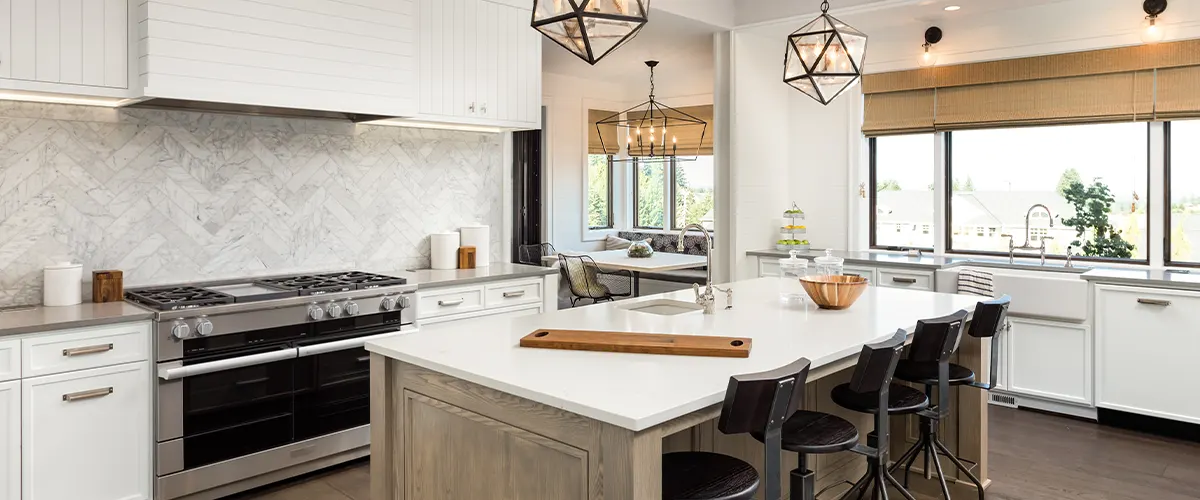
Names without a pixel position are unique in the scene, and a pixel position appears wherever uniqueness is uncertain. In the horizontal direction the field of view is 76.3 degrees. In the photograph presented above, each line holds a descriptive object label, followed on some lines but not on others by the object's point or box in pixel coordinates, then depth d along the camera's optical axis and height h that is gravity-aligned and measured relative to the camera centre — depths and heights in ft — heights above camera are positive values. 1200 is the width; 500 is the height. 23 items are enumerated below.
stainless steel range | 10.57 -1.85
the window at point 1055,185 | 16.72 +1.61
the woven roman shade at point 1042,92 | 15.55 +3.69
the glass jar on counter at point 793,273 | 11.63 -0.32
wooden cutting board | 7.69 -0.94
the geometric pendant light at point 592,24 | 8.00 +2.46
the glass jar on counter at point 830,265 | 12.03 -0.18
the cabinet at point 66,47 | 9.83 +2.73
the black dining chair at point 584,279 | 23.39 -0.82
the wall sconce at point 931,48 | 18.60 +5.07
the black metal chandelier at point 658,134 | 28.17 +4.47
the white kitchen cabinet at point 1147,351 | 13.82 -1.80
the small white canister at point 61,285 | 10.87 -0.49
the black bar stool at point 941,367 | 9.17 -1.53
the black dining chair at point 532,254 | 25.71 -0.06
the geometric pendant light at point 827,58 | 11.16 +2.88
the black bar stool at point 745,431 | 6.18 -1.52
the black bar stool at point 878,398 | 7.86 -1.76
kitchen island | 5.97 -1.29
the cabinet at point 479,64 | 14.33 +3.72
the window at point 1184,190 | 15.87 +1.35
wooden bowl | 10.75 -0.55
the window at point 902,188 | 19.89 +1.73
